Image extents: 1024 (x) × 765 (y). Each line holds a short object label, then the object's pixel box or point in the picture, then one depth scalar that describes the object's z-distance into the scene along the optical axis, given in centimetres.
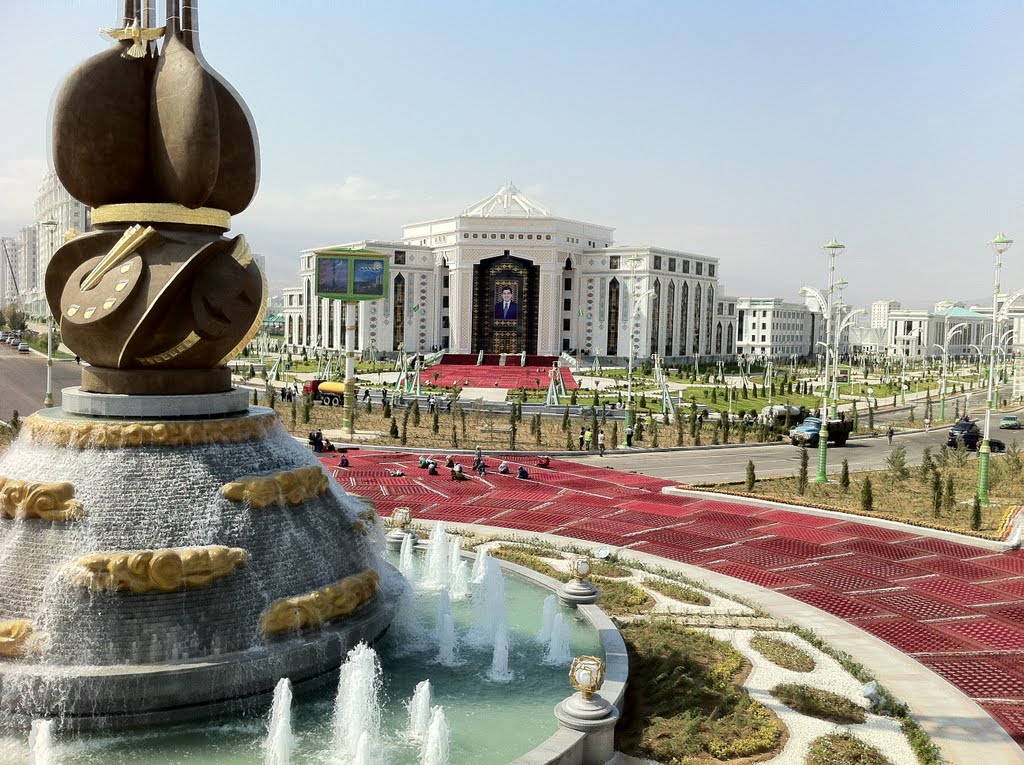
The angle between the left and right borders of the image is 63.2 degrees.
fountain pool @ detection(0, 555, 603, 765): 981
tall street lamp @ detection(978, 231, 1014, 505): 2583
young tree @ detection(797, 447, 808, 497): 2864
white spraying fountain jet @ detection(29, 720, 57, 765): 909
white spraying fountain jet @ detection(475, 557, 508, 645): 1430
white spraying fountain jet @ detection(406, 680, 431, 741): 1055
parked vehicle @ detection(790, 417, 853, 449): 4194
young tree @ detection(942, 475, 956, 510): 2577
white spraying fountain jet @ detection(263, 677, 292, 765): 961
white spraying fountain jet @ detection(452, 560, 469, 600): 1628
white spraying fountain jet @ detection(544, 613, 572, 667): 1305
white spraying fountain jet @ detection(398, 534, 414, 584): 1767
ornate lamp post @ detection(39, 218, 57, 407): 3249
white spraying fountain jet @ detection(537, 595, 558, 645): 1382
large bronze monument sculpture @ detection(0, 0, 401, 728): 1052
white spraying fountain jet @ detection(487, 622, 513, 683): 1245
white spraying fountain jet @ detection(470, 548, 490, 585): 1705
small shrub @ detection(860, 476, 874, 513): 2536
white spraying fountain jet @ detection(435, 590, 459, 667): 1300
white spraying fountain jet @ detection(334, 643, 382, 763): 995
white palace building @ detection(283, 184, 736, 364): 10244
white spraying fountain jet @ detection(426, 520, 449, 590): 1714
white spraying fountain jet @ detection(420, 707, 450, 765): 959
